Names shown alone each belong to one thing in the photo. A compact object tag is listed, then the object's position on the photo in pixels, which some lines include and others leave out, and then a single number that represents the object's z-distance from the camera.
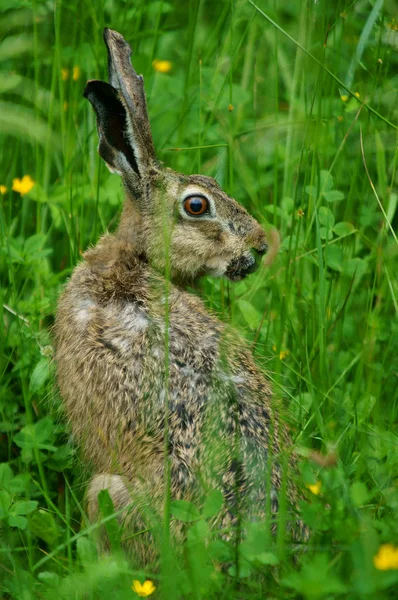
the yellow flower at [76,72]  11.08
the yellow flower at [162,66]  12.29
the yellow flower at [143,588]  6.43
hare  7.18
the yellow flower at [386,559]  5.43
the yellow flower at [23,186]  10.04
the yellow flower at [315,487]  6.41
